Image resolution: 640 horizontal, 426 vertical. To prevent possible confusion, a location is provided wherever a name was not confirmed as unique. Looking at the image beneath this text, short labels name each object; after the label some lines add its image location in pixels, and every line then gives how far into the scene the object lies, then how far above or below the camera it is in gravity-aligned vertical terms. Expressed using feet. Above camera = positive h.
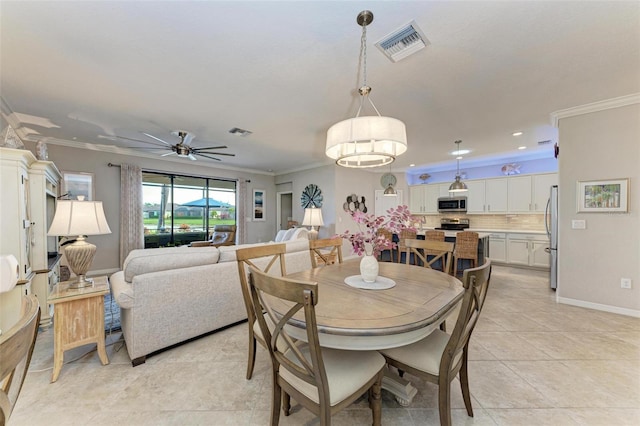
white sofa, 6.61 -2.54
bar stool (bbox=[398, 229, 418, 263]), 14.53 -1.60
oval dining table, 3.79 -1.75
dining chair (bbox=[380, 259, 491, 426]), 3.94 -2.70
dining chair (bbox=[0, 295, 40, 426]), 2.00 -1.22
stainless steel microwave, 21.40 +0.49
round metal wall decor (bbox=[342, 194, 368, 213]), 21.71 +0.56
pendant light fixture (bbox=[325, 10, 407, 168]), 5.50 +1.77
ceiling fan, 12.92 +3.37
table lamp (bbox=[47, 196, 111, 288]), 6.40 -0.50
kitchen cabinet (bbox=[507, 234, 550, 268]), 17.26 -2.88
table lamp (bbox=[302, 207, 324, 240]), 17.92 -0.58
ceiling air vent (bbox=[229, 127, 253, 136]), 13.08 +4.19
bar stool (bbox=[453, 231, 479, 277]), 13.62 -2.03
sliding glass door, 19.21 +0.14
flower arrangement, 5.62 -0.41
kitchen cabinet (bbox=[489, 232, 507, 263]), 18.88 -2.88
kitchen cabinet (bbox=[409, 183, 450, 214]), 22.67 +1.26
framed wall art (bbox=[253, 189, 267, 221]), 24.79 +0.40
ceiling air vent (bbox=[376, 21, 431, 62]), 5.95 +4.27
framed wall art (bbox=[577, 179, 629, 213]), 9.68 +0.58
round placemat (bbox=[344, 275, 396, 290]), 5.51 -1.72
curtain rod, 16.81 +2.87
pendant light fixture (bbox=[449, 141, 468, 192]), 17.16 +1.64
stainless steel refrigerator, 12.62 -1.24
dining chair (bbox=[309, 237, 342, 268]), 8.03 -1.17
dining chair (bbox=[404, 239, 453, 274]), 7.44 -1.19
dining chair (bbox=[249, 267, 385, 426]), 3.38 -2.65
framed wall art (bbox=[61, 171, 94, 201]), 15.19 +1.49
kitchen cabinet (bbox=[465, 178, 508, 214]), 19.61 +1.15
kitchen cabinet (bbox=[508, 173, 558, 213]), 17.74 +1.33
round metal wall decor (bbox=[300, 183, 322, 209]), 21.99 +1.13
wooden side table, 6.06 -2.81
